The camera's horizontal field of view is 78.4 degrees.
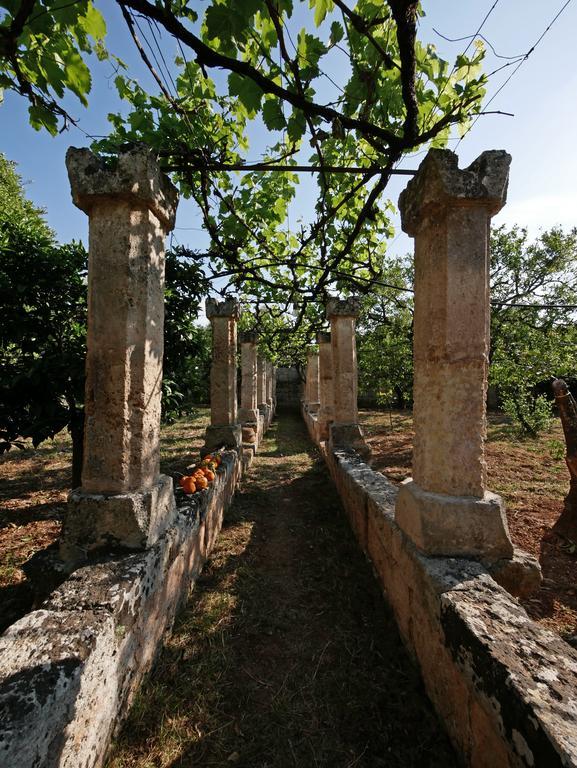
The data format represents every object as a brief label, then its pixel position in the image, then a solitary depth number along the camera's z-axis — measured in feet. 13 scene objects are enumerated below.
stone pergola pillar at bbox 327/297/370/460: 18.97
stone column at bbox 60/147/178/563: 6.62
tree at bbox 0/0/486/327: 5.58
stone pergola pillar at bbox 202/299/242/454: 19.34
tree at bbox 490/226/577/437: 24.06
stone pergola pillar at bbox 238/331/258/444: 30.63
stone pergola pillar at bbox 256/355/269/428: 43.35
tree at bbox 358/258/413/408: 34.50
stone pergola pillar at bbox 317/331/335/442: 25.86
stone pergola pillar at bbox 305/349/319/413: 41.24
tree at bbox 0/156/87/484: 12.39
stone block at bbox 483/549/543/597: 6.34
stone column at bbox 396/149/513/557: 6.50
